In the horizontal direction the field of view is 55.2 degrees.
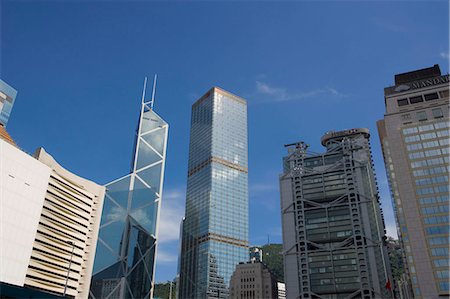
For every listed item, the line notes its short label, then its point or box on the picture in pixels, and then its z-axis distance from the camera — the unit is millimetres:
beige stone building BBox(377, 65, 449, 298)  97312
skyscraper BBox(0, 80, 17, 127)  126312
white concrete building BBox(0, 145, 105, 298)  82125
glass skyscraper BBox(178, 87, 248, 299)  195125
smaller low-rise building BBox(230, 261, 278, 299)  197375
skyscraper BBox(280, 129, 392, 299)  153375
